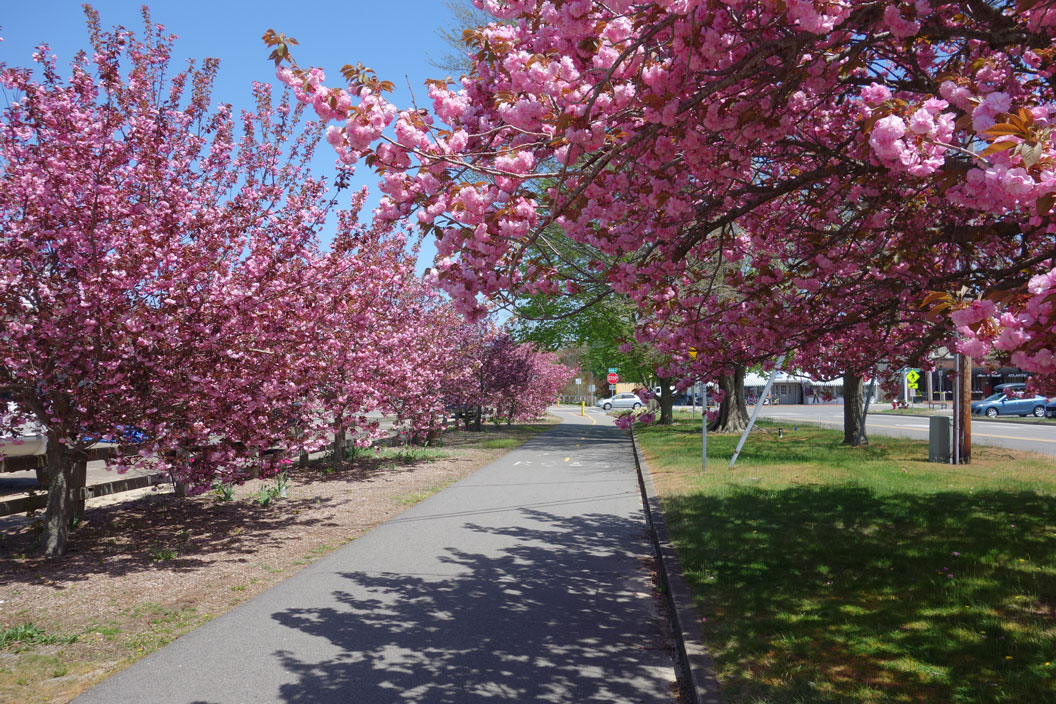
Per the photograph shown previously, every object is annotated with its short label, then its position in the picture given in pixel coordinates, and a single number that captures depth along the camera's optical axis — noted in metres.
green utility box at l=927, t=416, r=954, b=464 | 15.54
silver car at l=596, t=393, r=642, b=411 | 70.81
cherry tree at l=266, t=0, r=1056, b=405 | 3.43
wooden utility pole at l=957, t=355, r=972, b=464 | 14.93
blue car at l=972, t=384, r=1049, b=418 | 38.31
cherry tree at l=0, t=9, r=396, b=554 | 6.81
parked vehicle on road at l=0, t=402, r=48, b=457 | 12.49
